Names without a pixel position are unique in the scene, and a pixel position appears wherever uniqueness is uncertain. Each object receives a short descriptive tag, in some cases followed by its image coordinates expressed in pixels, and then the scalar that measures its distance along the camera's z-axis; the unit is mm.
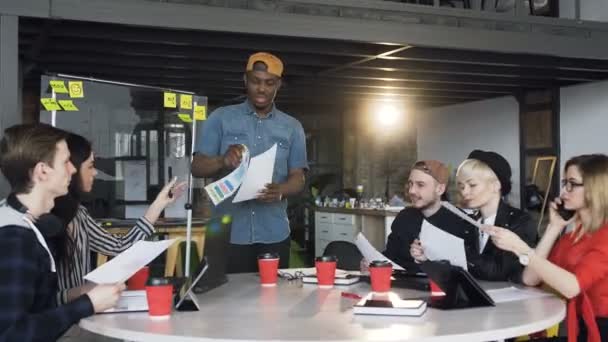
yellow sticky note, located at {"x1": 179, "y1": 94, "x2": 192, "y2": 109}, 3689
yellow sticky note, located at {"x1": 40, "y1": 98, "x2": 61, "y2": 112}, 3946
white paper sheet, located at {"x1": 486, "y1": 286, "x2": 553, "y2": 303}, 2359
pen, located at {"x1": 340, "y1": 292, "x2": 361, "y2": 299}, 2410
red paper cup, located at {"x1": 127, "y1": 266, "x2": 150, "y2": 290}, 2453
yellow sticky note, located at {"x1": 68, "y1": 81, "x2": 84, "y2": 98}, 3671
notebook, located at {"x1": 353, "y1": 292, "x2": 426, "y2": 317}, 2035
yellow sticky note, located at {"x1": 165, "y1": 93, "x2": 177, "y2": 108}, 3627
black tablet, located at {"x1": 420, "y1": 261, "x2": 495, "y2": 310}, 2186
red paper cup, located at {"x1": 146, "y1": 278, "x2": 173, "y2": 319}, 2041
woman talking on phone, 2373
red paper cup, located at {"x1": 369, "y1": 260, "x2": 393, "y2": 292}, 2461
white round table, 1804
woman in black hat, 2756
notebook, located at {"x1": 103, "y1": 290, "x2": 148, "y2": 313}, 2141
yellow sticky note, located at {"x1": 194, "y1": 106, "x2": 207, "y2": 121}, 3754
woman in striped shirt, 2369
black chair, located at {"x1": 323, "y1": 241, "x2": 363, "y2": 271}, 3629
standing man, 3225
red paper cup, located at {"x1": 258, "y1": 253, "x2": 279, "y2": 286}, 2738
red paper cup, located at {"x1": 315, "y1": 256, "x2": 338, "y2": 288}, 2656
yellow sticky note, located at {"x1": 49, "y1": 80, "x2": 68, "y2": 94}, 3631
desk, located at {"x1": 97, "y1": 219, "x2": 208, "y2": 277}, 5477
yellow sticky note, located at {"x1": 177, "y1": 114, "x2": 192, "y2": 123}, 3883
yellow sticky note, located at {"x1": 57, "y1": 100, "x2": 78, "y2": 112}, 4035
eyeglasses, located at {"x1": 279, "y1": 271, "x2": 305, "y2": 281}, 2866
